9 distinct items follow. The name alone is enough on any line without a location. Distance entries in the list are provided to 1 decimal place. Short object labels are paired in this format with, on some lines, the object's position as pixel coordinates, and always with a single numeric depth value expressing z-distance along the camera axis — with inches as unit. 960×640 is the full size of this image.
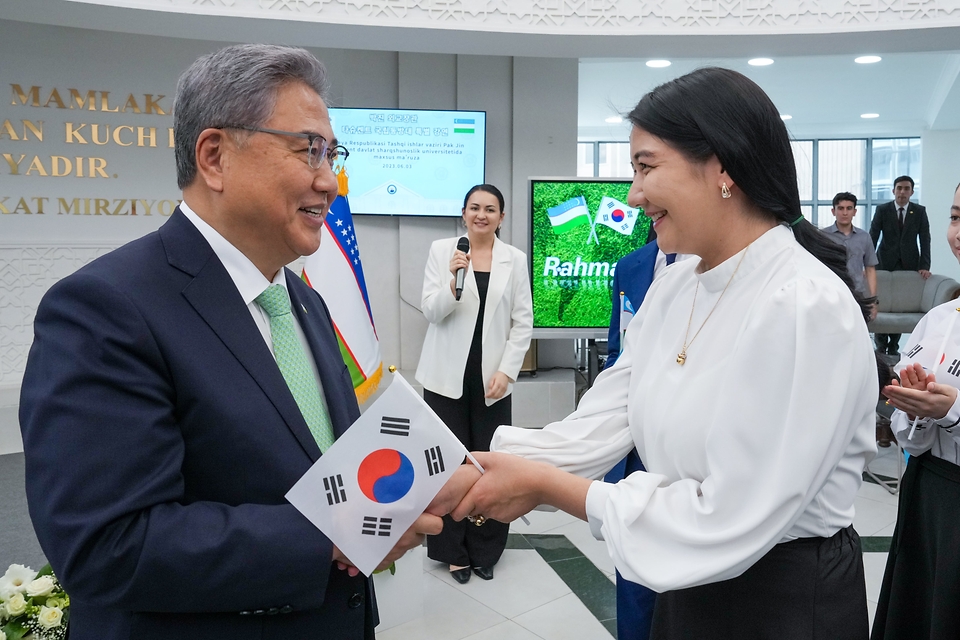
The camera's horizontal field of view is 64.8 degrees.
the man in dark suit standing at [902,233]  385.7
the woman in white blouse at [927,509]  80.5
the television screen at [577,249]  255.6
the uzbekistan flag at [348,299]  145.7
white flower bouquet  72.9
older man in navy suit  40.1
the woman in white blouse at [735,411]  48.2
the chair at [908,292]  372.8
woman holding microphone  144.9
